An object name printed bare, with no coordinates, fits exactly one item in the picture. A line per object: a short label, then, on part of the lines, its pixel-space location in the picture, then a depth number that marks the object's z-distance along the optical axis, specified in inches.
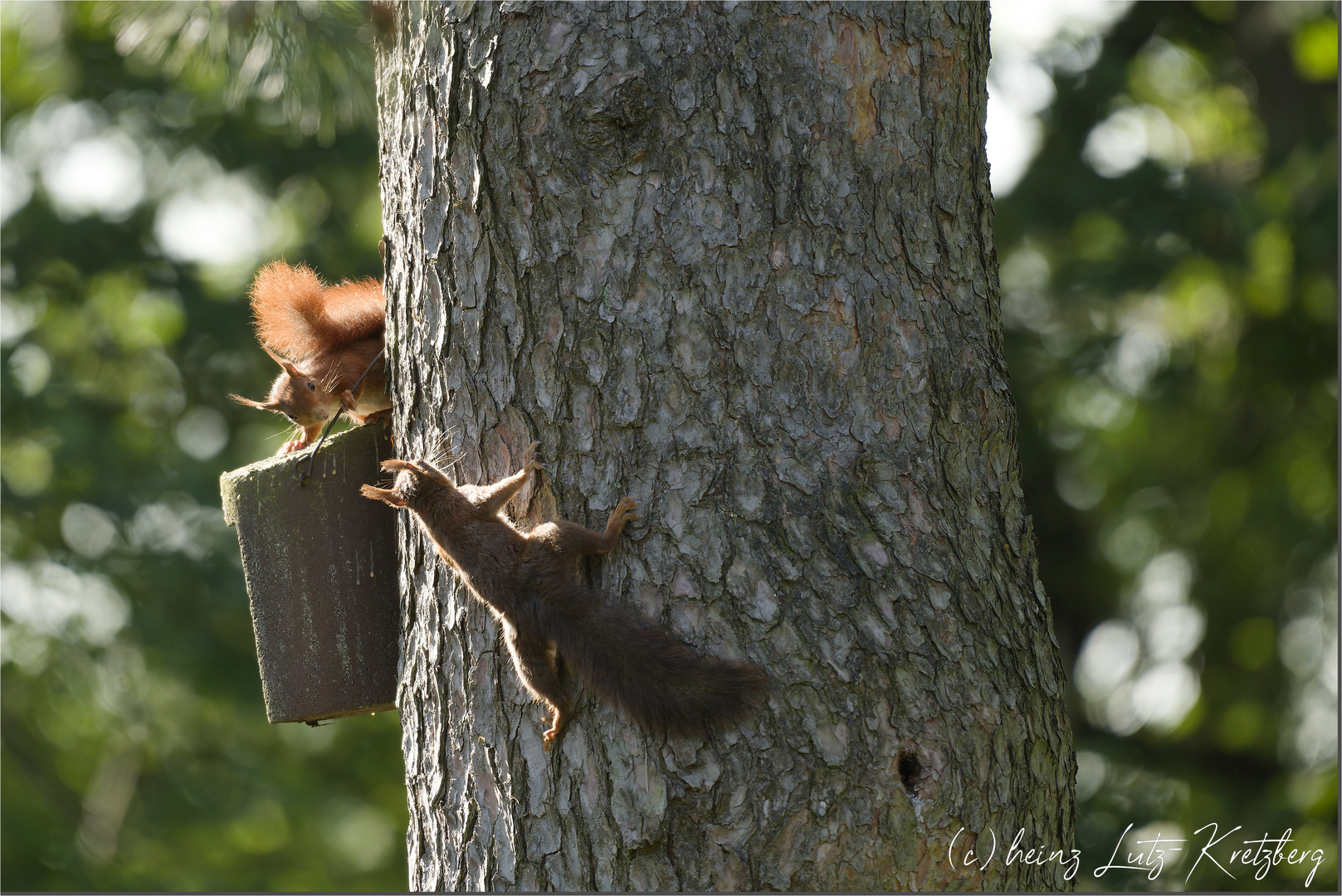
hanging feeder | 490.2
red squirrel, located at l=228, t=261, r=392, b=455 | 493.3
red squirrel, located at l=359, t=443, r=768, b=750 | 480.1
